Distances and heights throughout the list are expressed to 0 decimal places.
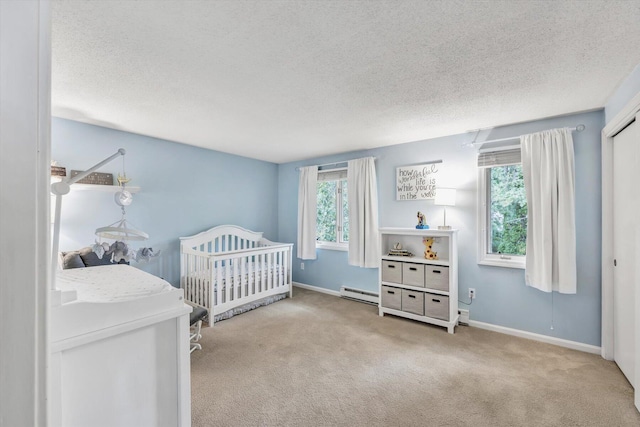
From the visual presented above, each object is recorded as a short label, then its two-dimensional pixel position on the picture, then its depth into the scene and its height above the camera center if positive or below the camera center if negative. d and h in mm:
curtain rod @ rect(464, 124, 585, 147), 2600 +812
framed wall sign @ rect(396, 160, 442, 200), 3477 +435
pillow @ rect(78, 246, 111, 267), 2594 -425
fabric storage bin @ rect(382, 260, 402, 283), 3369 -720
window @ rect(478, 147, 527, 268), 2969 +54
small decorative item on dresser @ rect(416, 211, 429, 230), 3375 -115
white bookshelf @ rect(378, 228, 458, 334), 3031 -773
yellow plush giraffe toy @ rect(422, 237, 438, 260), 3279 -447
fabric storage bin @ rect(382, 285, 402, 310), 3346 -1042
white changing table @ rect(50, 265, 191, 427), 993 -587
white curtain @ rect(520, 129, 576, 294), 2580 +39
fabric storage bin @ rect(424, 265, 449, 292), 3037 -719
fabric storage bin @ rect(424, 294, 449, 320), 3012 -1037
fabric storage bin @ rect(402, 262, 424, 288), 3202 -718
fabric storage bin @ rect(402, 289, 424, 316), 3180 -1042
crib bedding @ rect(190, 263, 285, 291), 3285 -805
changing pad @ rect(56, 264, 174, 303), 1252 -383
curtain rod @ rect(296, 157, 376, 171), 4241 +800
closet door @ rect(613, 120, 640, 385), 2016 -213
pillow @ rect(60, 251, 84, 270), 2434 -430
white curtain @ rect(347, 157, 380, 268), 3861 +10
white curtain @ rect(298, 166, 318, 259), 4488 +26
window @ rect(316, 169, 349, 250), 4348 +43
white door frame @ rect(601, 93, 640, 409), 2398 -263
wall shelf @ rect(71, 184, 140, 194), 2791 +271
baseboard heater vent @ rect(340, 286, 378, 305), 3912 -1200
